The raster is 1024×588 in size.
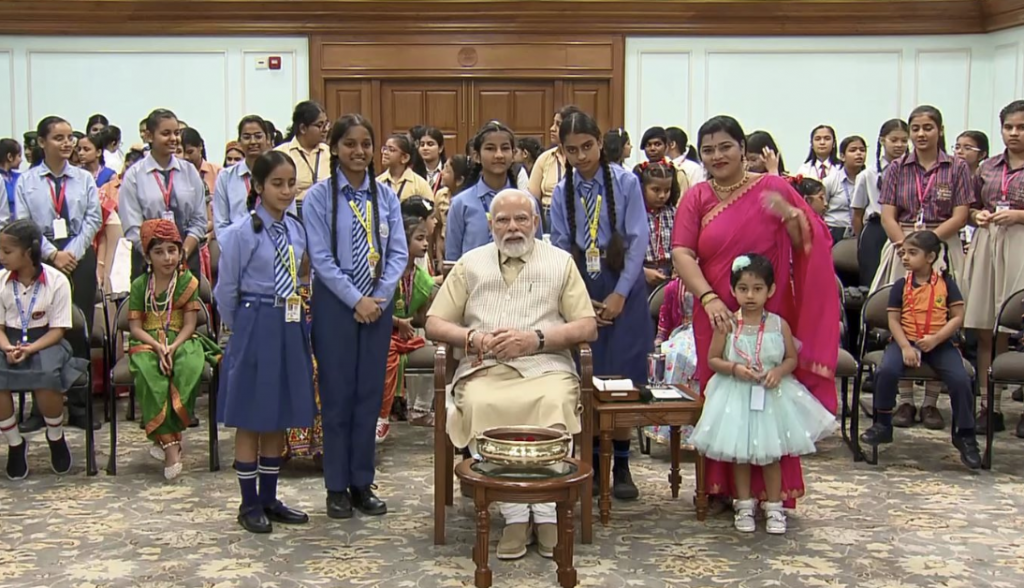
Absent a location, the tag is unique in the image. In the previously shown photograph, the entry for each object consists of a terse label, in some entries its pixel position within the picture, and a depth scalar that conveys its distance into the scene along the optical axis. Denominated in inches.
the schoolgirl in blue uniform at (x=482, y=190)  177.9
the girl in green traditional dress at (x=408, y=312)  214.1
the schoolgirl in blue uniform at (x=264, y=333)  157.2
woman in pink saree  157.8
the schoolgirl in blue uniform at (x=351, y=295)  159.9
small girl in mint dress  156.7
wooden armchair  152.6
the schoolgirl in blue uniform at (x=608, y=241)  171.8
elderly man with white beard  149.6
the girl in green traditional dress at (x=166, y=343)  190.4
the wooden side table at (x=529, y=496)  129.9
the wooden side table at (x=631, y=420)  159.2
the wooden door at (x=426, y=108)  436.5
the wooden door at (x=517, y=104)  437.4
